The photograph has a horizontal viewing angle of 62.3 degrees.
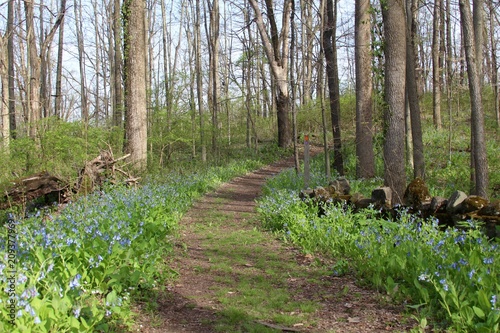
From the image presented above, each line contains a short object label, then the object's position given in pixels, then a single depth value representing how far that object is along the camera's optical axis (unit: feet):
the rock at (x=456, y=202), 17.33
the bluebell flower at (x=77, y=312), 8.57
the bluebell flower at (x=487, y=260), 11.19
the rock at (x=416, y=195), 19.62
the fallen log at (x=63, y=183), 28.02
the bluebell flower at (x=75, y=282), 9.26
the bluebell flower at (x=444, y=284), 10.21
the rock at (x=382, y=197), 20.75
